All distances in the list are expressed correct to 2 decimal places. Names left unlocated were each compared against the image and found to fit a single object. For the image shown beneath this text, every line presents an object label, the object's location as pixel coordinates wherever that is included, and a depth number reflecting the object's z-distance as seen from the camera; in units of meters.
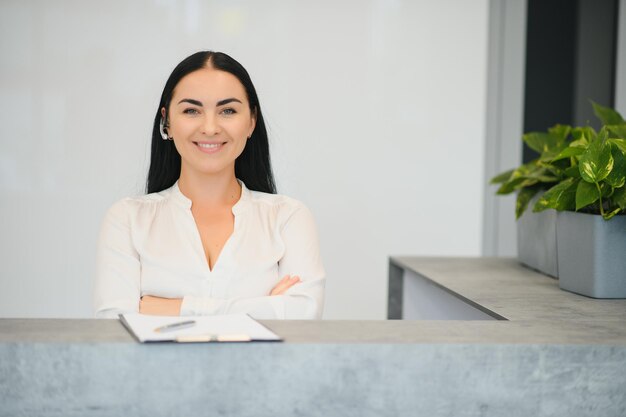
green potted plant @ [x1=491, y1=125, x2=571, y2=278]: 2.57
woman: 2.17
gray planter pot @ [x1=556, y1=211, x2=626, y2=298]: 2.13
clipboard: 1.47
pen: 1.54
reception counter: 1.44
